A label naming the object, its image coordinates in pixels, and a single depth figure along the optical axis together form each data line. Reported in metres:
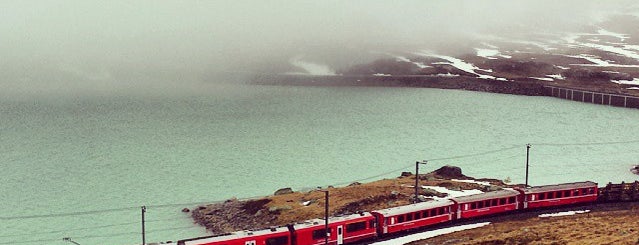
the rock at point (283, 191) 79.81
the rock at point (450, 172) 84.69
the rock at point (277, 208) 67.83
